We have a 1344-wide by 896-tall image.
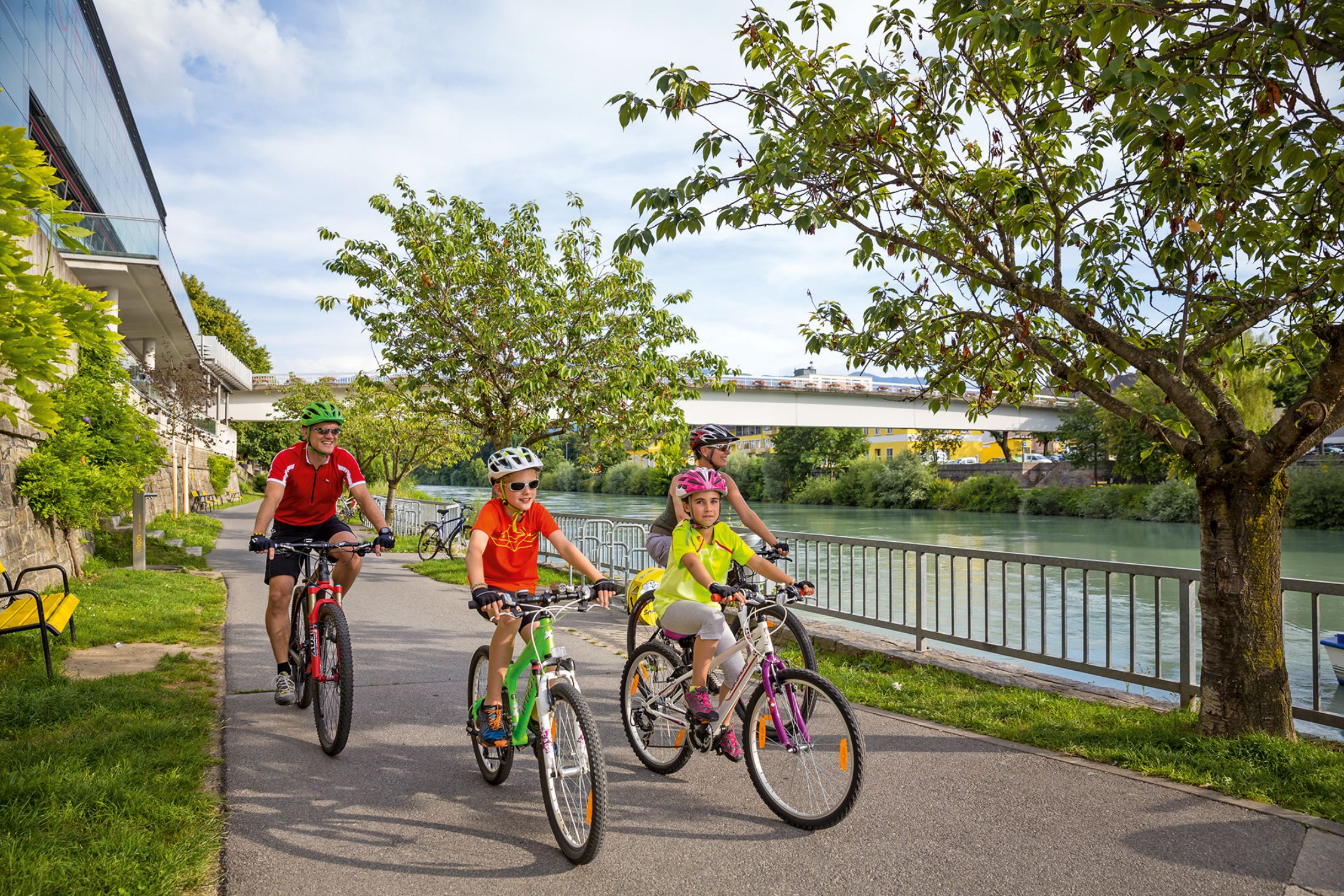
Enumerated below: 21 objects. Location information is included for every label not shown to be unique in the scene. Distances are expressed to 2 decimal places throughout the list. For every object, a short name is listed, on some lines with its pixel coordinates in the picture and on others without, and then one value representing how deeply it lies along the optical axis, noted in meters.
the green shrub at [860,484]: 54.34
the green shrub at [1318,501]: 30.59
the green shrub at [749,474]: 68.38
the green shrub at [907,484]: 51.47
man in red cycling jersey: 5.39
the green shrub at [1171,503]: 35.00
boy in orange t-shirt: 4.00
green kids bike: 3.38
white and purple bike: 3.64
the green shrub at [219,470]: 37.56
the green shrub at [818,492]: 59.28
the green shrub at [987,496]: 46.09
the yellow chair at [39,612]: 5.88
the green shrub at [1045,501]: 43.22
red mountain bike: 4.64
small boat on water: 8.41
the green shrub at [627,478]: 68.62
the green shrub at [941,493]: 50.41
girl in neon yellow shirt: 4.20
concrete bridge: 33.84
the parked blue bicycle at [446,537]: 16.69
